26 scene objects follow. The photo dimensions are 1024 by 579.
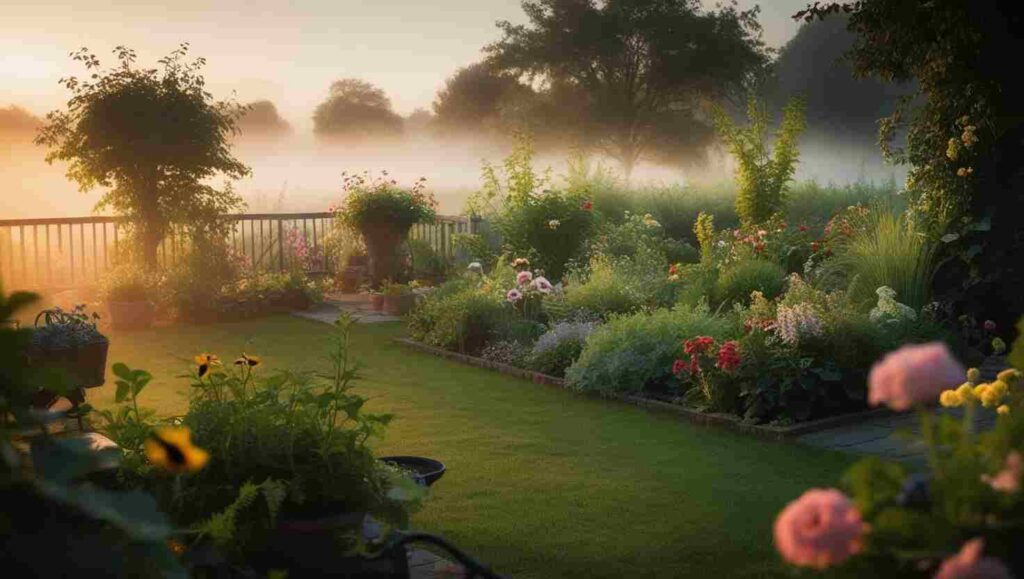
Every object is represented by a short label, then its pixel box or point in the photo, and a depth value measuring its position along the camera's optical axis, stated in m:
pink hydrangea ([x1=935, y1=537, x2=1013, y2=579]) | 1.14
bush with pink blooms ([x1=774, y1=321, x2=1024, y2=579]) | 1.21
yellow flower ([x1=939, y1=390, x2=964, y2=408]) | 2.72
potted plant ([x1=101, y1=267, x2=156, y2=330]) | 10.64
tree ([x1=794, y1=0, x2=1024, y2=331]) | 8.02
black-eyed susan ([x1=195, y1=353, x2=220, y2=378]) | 3.23
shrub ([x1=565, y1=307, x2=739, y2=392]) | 7.08
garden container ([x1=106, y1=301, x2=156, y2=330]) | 10.63
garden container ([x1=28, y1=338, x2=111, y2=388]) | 5.18
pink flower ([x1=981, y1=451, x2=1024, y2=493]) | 1.26
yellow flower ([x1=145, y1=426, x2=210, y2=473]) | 1.42
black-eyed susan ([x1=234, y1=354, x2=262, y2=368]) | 3.36
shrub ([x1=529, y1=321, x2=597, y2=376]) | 7.83
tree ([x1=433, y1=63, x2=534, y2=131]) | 36.34
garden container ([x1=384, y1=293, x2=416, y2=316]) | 11.50
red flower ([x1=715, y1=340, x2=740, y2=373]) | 6.29
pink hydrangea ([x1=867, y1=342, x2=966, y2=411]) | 1.26
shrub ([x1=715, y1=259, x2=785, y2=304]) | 8.84
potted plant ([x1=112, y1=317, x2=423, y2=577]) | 2.94
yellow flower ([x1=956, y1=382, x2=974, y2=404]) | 2.66
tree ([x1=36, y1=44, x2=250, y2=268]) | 12.04
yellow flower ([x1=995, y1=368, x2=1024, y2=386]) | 2.69
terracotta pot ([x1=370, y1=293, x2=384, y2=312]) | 11.69
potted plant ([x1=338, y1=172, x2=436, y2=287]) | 13.03
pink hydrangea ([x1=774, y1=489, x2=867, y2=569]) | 1.20
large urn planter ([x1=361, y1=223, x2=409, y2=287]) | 13.12
